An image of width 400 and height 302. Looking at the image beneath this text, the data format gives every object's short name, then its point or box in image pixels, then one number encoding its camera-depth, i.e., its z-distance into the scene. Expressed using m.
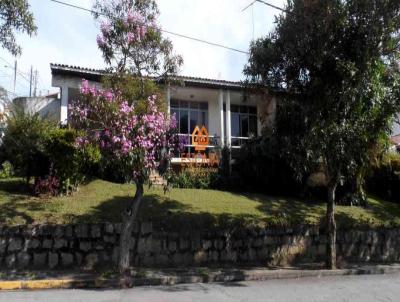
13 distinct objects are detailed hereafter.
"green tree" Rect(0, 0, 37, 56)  9.70
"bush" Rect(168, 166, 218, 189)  16.44
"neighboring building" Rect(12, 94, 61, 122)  18.25
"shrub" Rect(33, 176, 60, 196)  12.39
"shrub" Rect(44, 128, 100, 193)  12.49
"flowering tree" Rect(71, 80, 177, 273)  9.41
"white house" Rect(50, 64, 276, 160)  18.61
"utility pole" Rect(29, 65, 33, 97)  40.44
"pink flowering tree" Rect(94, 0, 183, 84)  11.12
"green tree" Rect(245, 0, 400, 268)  10.87
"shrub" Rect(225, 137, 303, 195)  16.39
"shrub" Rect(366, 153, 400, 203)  18.91
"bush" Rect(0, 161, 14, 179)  16.45
